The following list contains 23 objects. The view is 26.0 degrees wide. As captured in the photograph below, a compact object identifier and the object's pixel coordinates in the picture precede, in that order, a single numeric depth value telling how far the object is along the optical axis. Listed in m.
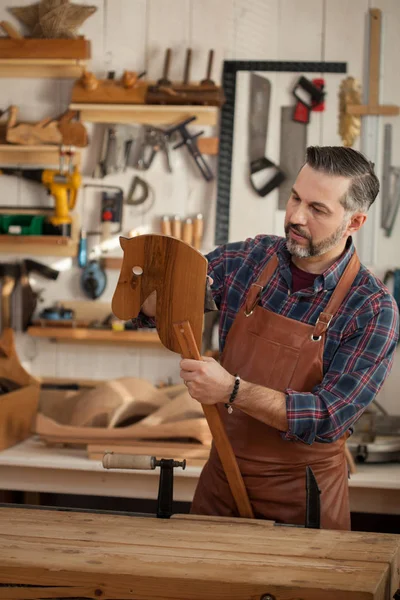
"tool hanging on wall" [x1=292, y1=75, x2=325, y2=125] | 4.27
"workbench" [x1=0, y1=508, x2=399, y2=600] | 1.67
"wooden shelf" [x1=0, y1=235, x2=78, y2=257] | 4.28
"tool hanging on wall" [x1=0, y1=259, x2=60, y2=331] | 4.44
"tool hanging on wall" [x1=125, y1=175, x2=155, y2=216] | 4.41
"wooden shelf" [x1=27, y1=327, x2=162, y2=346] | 4.25
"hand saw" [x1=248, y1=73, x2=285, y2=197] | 4.32
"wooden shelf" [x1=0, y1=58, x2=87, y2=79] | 4.26
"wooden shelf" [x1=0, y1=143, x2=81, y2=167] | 4.37
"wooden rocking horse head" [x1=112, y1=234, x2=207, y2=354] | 2.06
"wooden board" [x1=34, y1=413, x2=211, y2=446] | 3.49
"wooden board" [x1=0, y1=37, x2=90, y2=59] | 4.24
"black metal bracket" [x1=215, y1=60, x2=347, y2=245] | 4.29
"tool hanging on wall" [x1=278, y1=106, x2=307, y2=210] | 4.31
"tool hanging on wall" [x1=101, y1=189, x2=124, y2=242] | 4.39
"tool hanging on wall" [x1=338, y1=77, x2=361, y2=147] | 4.24
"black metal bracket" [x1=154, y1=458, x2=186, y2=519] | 2.13
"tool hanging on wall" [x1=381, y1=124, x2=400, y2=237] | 4.25
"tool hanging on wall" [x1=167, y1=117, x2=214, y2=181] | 4.31
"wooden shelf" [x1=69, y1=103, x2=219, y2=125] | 4.21
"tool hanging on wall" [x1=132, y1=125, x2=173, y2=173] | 4.35
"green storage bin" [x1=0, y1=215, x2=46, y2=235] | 4.35
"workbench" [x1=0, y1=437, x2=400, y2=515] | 3.46
